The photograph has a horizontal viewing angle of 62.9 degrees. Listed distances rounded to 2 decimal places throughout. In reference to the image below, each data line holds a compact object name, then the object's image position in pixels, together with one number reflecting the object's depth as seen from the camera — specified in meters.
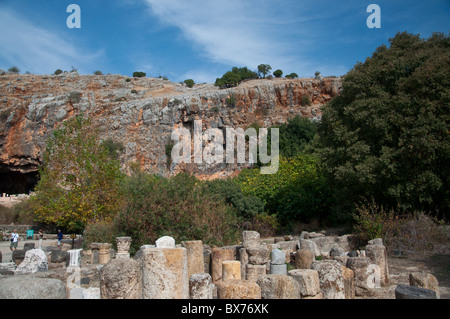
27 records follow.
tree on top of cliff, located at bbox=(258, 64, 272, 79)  59.22
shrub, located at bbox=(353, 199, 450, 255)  13.09
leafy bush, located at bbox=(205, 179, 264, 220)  21.67
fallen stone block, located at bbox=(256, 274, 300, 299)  5.61
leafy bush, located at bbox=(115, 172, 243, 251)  13.45
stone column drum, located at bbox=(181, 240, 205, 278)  8.79
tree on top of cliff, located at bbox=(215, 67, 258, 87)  53.34
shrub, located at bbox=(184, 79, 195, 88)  63.83
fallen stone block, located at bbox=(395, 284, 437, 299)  5.34
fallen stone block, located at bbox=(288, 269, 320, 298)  6.12
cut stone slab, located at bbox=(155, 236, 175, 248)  8.95
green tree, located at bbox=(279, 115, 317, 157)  34.75
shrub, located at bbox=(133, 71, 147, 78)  71.88
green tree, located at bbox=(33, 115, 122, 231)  17.53
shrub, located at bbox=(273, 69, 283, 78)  61.59
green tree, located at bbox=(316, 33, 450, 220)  14.61
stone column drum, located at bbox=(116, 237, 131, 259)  11.47
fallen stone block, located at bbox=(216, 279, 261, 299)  5.36
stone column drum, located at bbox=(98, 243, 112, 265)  11.97
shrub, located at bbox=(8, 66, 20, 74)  67.88
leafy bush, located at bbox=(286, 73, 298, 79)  59.81
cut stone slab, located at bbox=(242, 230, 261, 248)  10.12
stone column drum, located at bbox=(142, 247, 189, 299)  5.36
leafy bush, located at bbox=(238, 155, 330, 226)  22.52
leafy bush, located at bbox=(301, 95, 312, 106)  44.50
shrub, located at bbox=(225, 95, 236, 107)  44.09
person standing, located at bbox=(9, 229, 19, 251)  20.14
